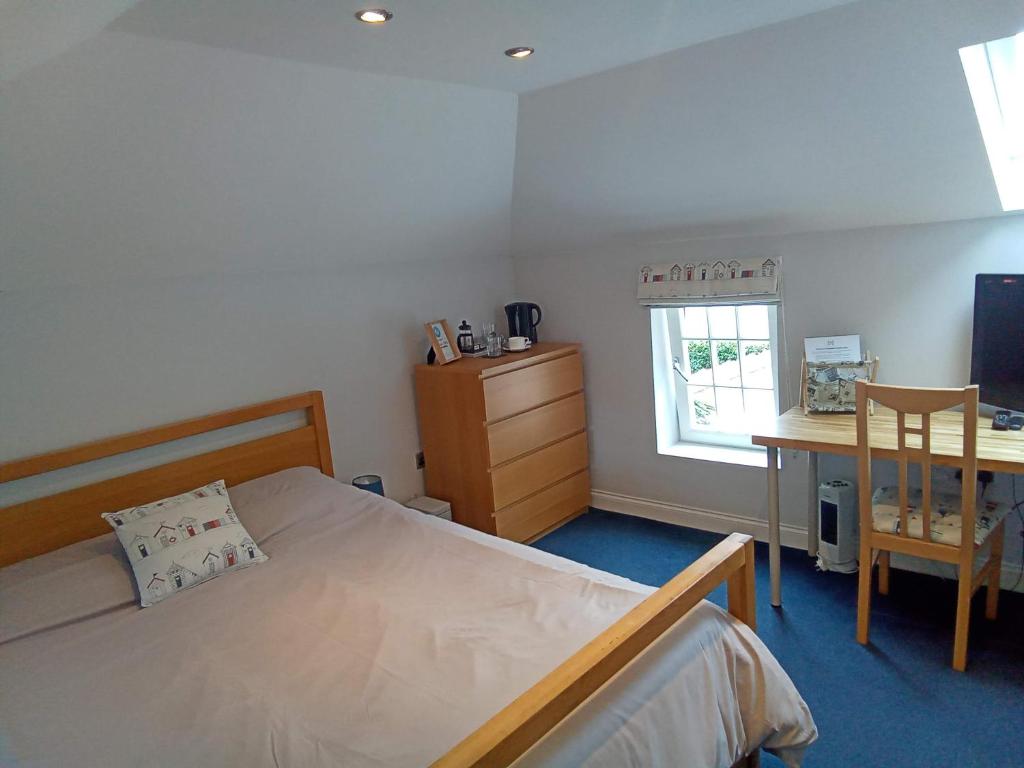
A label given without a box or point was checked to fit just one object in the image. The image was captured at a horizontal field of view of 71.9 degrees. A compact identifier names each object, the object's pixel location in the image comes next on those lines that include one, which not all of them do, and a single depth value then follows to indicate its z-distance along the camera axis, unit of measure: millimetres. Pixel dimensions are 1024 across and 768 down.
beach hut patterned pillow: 2312
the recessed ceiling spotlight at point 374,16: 1881
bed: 1543
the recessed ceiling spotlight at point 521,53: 2315
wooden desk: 2395
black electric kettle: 4016
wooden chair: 2305
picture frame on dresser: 3627
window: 3586
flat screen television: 2627
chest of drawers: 3512
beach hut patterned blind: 3312
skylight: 2346
